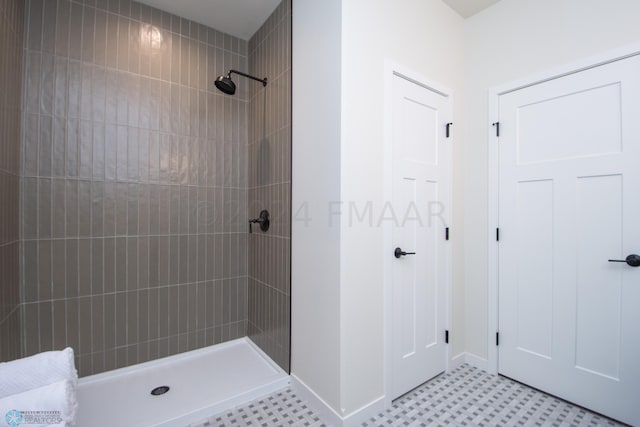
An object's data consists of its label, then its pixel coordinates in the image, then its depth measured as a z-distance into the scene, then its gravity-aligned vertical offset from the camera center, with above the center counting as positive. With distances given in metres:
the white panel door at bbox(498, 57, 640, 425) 1.56 -0.15
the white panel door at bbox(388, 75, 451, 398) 1.80 -0.13
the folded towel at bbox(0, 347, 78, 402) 0.88 -0.54
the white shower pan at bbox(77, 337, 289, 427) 1.60 -1.20
